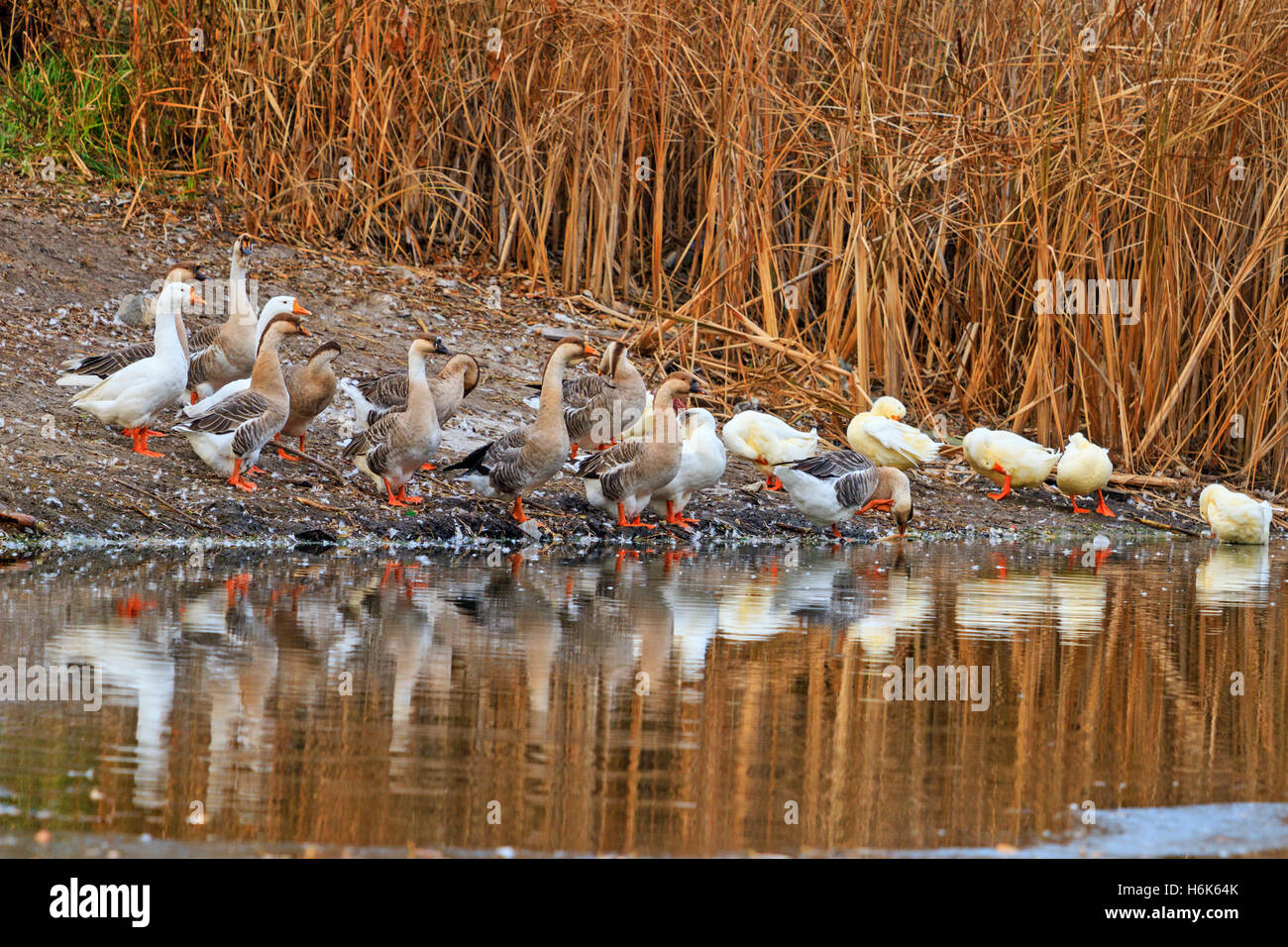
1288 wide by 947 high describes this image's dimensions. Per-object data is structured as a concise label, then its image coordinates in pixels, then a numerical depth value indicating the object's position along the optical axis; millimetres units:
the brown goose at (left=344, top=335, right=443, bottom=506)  18531
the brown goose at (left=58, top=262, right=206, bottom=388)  19531
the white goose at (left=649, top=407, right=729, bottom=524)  19719
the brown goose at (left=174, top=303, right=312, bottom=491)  18172
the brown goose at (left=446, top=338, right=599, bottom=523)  18812
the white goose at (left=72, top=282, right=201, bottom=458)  18391
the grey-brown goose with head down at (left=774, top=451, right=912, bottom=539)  19984
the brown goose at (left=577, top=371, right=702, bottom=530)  19203
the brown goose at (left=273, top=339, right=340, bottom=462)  19828
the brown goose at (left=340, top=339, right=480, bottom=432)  20453
